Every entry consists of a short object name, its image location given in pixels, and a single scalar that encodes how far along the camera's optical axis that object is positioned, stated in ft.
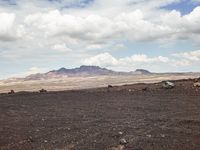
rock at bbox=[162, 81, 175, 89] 76.94
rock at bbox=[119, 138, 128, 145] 29.69
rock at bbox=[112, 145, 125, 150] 28.36
